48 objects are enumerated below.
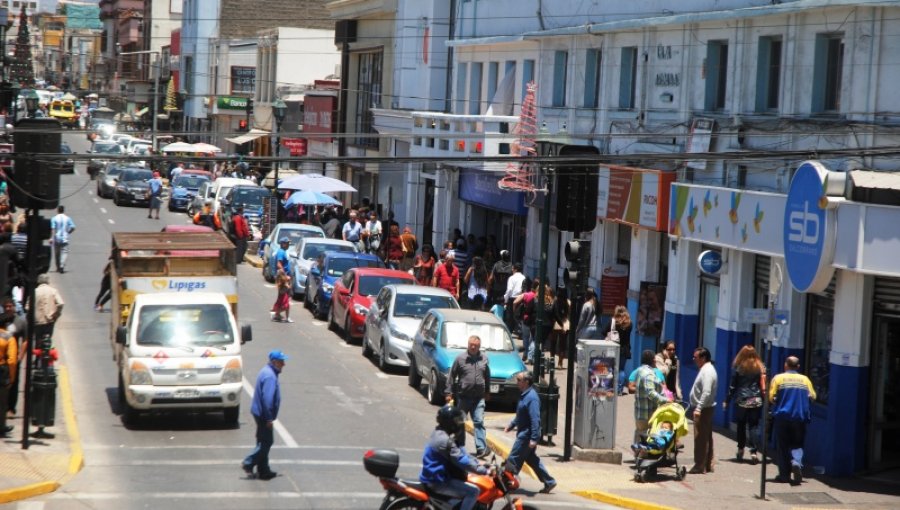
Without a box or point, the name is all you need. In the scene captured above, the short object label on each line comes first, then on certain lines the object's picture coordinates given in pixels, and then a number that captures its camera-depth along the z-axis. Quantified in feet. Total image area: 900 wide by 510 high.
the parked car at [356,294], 98.48
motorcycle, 44.57
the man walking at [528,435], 57.57
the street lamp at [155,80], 268.00
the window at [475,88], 130.11
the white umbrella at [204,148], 217.42
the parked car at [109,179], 201.98
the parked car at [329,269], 108.99
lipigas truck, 65.87
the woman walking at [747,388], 66.85
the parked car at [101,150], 210.38
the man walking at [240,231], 135.54
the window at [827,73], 70.44
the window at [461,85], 133.69
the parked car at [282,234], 129.18
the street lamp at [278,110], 189.67
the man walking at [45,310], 76.16
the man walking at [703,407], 63.98
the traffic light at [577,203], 65.72
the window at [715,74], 82.99
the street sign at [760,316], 61.26
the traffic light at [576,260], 65.92
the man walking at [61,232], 120.78
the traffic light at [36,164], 59.16
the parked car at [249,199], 163.12
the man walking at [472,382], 66.33
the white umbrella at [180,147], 219.82
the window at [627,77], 95.71
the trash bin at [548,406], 68.74
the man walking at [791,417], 62.03
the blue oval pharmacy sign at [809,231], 62.75
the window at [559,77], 108.78
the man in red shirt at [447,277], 108.27
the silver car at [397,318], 87.81
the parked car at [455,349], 77.61
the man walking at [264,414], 56.49
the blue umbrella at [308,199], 140.36
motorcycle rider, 45.85
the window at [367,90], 170.91
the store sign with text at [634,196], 85.30
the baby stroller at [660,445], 61.36
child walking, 103.81
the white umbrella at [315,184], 143.64
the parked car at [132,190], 188.34
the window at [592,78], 102.01
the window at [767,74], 76.74
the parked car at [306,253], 119.34
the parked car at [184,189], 190.39
